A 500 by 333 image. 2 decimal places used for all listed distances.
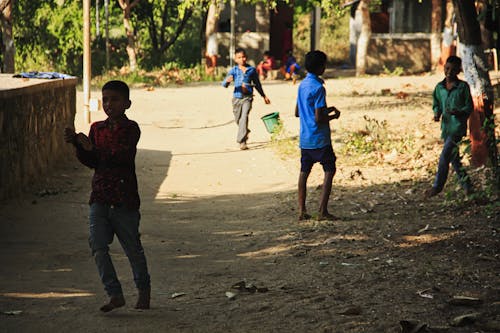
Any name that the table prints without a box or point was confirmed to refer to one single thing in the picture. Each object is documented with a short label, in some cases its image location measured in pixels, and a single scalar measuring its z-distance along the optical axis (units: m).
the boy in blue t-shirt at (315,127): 8.93
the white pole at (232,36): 29.59
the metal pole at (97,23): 32.67
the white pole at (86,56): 15.06
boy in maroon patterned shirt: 5.79
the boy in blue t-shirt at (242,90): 14.87
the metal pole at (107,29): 29.91
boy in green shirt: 9.38
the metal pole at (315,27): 34.75
